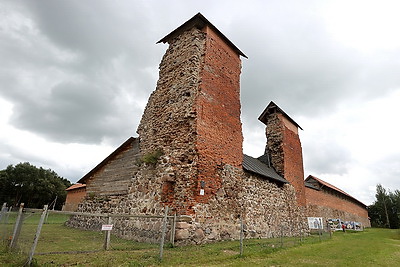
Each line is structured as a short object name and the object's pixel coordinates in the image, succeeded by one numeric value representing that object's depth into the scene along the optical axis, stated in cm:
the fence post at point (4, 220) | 813
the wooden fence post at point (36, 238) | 541
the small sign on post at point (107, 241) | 786
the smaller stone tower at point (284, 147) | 1930
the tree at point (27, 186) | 4510
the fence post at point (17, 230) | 686
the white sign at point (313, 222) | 1731
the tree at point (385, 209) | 5153
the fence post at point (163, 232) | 668
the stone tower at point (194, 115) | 1037
